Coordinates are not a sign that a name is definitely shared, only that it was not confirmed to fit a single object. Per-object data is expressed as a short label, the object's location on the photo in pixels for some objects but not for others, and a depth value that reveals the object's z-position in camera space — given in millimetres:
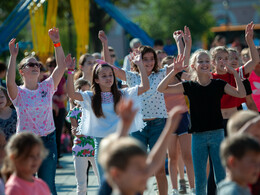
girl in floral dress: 14325
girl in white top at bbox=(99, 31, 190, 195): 13828
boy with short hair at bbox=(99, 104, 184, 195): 7094
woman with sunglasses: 12477
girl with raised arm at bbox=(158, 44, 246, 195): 12531
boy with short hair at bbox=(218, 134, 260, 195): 7660
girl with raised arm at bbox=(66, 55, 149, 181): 12672
